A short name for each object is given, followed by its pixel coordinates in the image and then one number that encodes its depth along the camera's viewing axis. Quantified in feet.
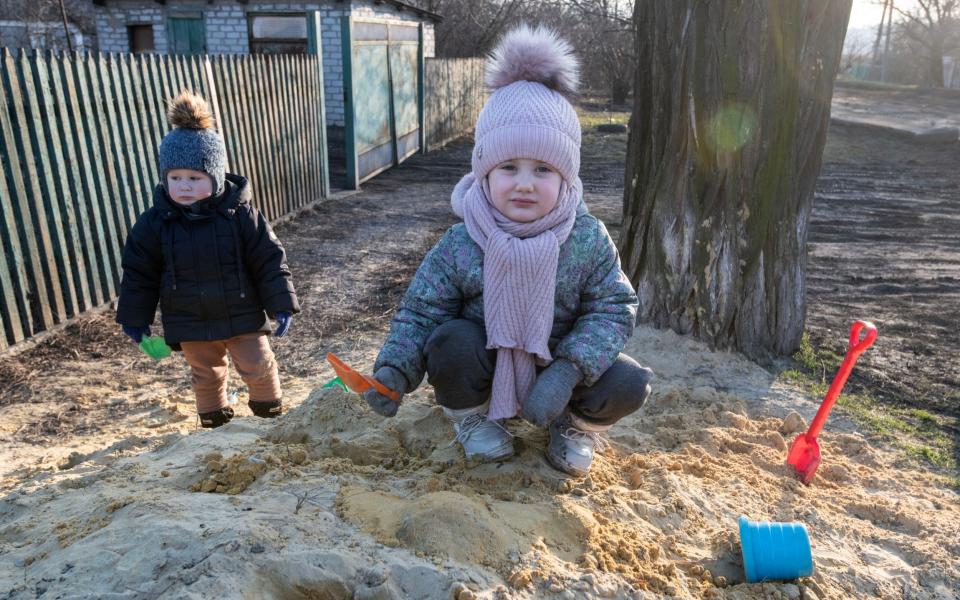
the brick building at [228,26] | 48.80
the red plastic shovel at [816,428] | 9.27
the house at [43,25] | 71.10
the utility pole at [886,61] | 128.36
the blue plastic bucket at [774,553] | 7.14
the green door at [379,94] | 35.99
